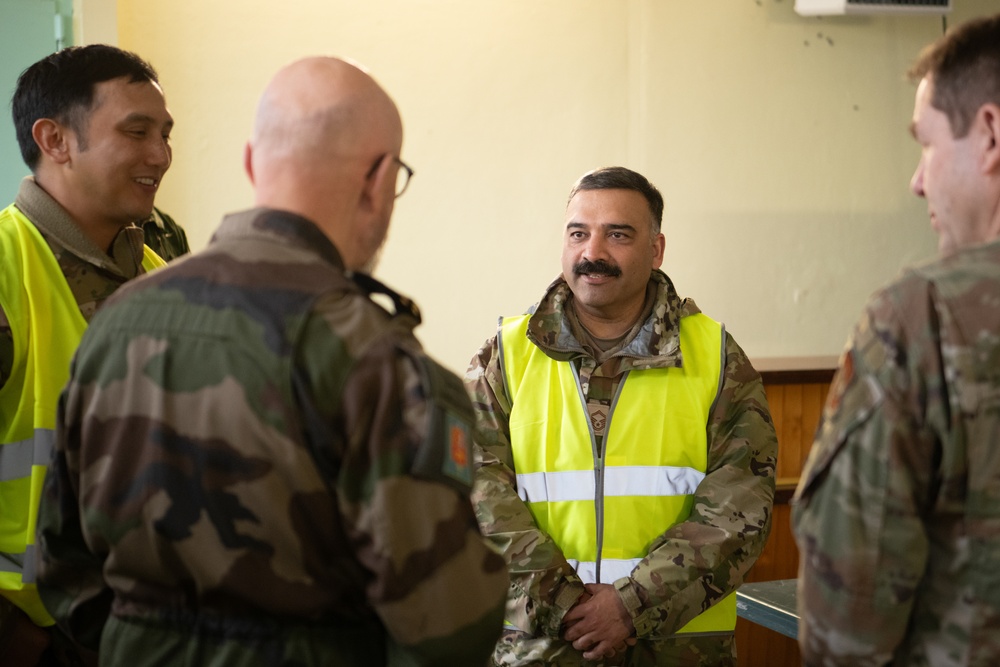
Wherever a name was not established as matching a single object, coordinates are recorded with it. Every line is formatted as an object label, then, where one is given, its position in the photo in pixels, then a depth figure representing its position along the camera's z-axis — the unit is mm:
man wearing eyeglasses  1134
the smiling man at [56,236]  1644
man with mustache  2080
